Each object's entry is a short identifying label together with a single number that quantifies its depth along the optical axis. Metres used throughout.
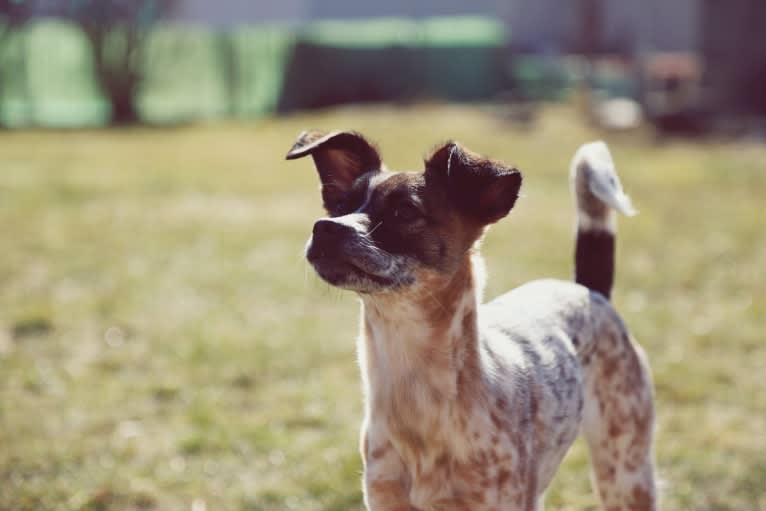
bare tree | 21.64
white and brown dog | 3.26
